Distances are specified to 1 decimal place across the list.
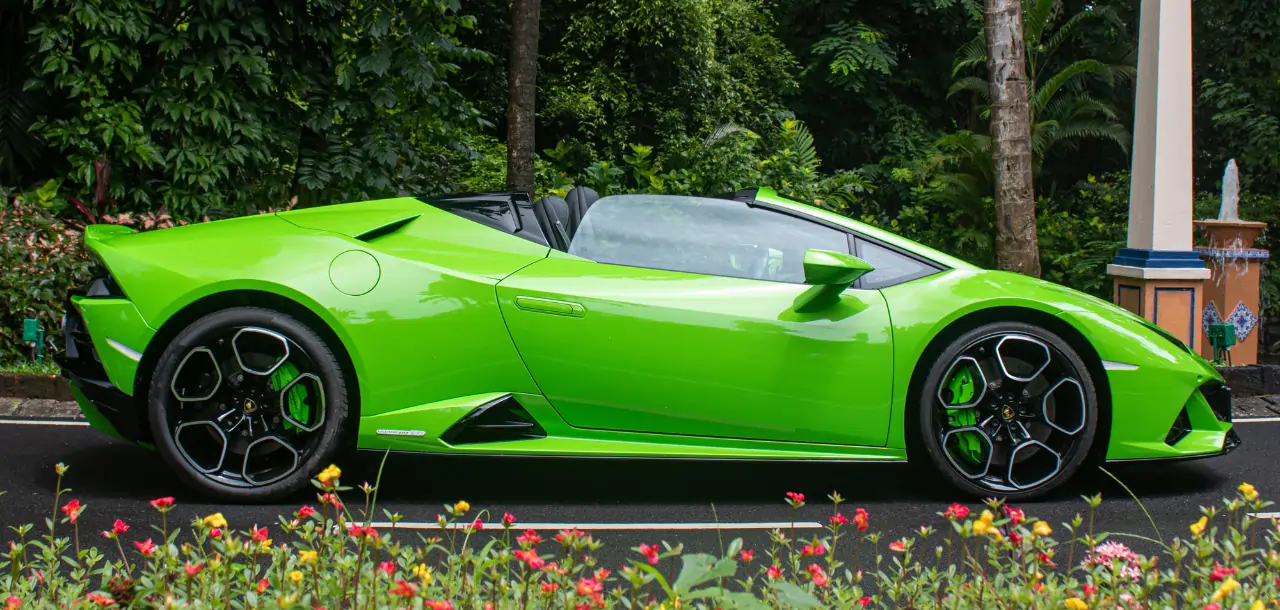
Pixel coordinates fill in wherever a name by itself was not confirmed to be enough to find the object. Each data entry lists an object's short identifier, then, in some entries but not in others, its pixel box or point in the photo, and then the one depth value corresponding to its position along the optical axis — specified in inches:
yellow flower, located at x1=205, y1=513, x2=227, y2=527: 83.1
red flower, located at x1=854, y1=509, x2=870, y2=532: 91.0
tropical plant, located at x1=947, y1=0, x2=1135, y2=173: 461.7
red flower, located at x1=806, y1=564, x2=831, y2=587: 80.5
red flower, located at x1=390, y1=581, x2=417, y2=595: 71.7
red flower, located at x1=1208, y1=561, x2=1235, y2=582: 79.0
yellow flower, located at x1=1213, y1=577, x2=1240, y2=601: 72.1
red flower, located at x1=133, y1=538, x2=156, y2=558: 87.5
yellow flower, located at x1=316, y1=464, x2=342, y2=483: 87.4
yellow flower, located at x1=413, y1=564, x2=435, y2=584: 81.7
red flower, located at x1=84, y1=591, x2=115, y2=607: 77.4
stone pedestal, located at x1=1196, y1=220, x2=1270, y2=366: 335.0
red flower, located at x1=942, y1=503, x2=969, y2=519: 89.0
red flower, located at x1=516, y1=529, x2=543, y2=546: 82.5
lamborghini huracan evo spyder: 157.6
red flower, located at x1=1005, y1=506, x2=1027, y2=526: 91.4
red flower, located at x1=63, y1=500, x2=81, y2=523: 89.2
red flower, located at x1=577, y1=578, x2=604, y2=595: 71.6
